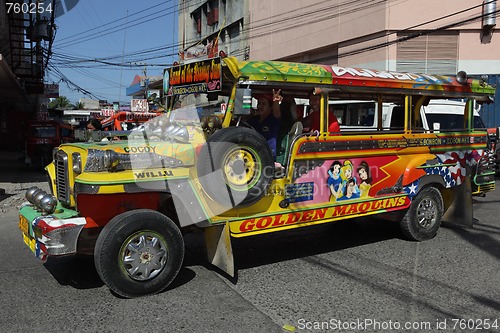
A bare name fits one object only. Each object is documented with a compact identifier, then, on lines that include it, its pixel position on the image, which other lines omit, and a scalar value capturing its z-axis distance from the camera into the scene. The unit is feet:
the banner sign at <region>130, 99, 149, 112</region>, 72.64
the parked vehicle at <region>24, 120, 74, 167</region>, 61.62
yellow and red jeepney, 14.99
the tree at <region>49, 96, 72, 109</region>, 257.75
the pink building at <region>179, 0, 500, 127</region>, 60.34
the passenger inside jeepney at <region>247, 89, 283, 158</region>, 18.74
